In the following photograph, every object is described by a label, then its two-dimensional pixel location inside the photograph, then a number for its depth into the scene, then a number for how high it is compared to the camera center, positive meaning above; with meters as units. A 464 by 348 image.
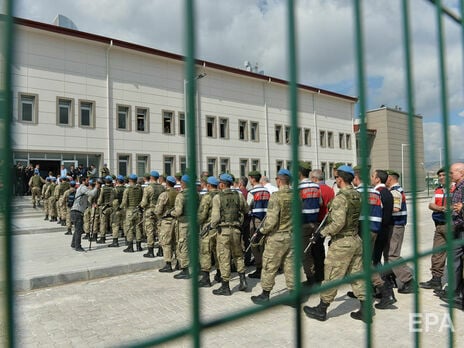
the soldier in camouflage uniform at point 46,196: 13.51 -0.35
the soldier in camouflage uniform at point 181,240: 6.18 -0.95
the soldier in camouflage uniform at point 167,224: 6.68 -0.73
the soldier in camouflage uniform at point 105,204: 9.18 -0.46
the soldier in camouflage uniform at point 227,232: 5.28 -0.71
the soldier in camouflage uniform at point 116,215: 8.91 -0.71
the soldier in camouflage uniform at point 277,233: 4.50 -0.62
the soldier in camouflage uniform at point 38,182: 13.21 +0.17
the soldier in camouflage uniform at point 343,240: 3.81 -0.62
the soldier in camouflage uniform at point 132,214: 8.16 -0.64
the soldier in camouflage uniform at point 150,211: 7.60 -0.55
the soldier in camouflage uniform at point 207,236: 5.38 -0.78
